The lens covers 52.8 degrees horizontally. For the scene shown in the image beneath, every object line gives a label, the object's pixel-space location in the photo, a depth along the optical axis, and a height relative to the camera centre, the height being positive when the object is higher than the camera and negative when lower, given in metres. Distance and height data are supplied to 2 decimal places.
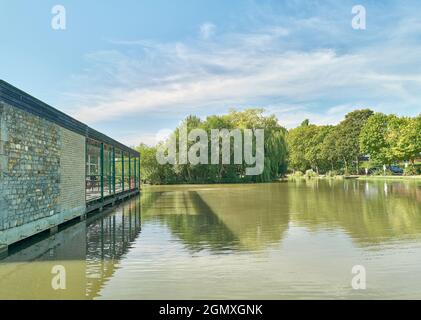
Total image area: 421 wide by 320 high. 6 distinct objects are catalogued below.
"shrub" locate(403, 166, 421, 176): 49.16 -0.08
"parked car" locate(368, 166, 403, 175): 58.31 +0.08
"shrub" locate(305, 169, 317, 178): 64.75 -0.38
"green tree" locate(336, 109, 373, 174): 61.38 +5.34
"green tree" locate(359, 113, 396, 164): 54.31 +4.31
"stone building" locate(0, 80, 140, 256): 8.74 +0.21
